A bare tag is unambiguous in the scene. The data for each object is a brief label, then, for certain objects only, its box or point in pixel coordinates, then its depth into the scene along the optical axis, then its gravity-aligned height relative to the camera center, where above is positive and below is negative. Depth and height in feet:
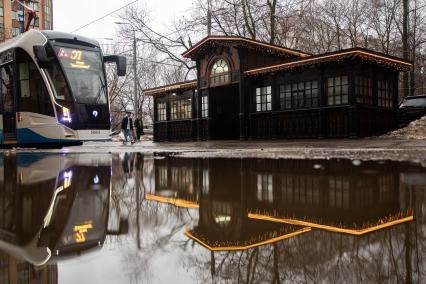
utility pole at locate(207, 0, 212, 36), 107.55 +27.77
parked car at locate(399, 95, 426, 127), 69.62 +3.42
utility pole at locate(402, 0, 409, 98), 100.17 +23.19
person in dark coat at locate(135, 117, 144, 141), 97.37 +2.21
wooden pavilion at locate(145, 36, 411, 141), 57.98 +6.34
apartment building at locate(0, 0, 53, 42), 245.86 +70.06
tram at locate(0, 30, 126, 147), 44.29 +4.89
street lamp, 100.68 +9.17
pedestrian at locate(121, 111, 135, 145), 78.12 +1.98
